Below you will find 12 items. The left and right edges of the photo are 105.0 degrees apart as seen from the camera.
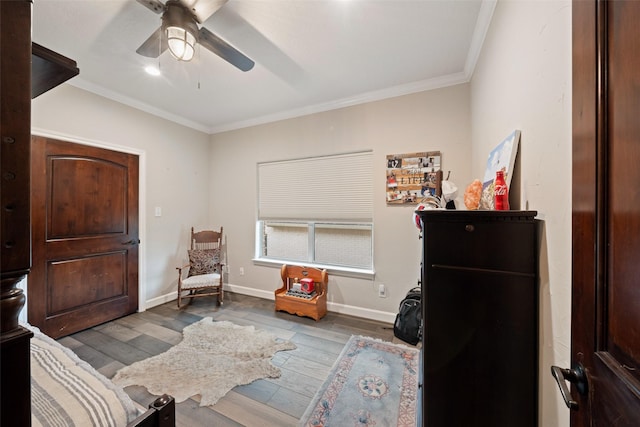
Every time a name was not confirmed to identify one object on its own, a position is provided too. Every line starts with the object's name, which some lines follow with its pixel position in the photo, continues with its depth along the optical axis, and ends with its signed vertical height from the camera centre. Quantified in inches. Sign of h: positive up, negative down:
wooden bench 114.4 -40.2
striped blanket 29.6 -24.2
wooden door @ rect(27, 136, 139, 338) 93.0 -9.8
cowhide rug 71.1 -49.7
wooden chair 126.6 -30.0
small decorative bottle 44.7 +3.6
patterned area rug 60.4 -50.0
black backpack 88.4 -38.7
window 119.1 +0.8
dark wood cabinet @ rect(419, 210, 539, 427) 38.0 -16.9
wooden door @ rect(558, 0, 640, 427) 18.1 +0.0
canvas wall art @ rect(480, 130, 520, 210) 47.9 +11.2
